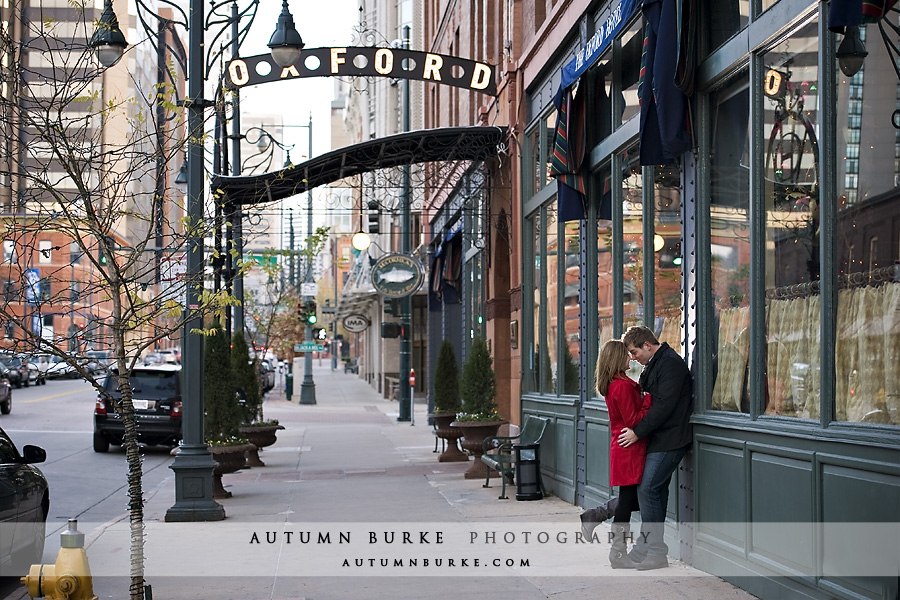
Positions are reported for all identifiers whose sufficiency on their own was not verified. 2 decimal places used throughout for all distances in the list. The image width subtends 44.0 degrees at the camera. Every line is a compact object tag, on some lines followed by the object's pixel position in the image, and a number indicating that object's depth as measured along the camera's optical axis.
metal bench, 14.33
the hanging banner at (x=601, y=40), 10.30
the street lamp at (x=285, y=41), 13.03
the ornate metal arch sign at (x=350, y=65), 17.09
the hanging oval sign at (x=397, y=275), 27.69
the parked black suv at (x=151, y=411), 21.50
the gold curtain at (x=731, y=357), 8.35
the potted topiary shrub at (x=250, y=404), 19.64
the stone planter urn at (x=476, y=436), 16.36
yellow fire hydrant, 6.20
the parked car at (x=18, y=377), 49.36
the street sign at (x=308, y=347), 43.94
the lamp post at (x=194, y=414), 12.38
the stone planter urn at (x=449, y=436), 19.77
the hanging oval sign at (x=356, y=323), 46.69
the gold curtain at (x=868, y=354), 6.32
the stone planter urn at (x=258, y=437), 19.56
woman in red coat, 8.63
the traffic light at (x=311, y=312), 43.00
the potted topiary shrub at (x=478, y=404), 16.45
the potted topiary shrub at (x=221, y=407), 15.18
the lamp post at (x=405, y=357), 32.03
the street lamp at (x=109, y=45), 10.10
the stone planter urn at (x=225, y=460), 14.90
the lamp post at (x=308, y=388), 43.03
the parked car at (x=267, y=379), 47.79
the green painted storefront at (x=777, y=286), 6.47
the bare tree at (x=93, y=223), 6.61
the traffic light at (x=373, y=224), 30.00
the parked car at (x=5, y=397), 32.12
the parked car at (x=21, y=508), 8.41
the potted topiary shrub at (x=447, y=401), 19.84
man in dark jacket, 8.48
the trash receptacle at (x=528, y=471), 13.63
